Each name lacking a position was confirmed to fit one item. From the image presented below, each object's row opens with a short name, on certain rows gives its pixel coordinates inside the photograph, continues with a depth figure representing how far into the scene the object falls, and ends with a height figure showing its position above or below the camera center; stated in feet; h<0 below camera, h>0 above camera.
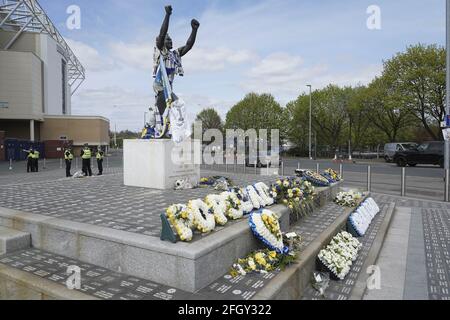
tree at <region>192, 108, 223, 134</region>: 207.31 +18.27
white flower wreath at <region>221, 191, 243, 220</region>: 18.29 -3.10
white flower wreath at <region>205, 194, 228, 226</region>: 17.06 -2.99
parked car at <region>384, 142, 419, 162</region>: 114.52 -0.28
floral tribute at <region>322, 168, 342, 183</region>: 35.86 -3.06
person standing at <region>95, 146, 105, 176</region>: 58.29 -1.53
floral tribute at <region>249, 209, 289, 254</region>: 16.58 -3.99
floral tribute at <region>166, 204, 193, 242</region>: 14.08 -3.04
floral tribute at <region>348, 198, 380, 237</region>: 23.98 -5.26
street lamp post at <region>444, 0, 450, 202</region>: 48.26 +7.18
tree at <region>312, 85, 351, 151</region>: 169.27 +17.59
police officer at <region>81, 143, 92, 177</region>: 52.95 -1.84
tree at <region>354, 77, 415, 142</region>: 120.10 +15.20
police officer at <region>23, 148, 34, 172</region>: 68.49 -2.34
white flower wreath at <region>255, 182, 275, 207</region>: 22.12 -2.99
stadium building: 130.52 +25.62
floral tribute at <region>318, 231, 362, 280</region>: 16.38 -5.51
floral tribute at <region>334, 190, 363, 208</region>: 30.50 -4.58
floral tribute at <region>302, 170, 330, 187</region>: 32.42 -3.03
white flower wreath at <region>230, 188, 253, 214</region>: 19.73 -3.07
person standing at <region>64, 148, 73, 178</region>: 55.98 -1.61
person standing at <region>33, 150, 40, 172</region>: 68.81 -2.36
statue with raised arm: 35.63 +6.49
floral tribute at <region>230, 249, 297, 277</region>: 14.66 -4.96
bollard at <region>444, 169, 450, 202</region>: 39.33 -4.28
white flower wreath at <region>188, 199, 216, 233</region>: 15.34 -3.12
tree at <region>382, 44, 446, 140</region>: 110.11 +22.14
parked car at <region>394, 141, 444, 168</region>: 89.25 -2.08
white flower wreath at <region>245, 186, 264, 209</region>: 21.13 -3.06
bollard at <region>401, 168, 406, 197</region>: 43.18 -5.16
